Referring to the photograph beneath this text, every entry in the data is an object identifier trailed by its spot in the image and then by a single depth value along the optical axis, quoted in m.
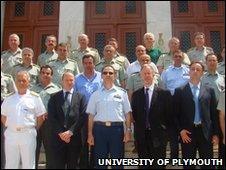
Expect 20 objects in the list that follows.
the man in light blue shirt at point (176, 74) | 5.06
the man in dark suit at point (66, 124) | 4.34
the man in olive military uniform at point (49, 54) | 5.83
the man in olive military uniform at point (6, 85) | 4.71
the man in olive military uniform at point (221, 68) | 5.29
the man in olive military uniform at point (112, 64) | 5.49
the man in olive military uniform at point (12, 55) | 5.78
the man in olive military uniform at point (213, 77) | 4.85
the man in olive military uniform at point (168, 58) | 5.57
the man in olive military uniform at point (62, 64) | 5.40
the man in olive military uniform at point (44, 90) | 4.49
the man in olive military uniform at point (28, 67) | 5.26
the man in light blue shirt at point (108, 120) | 4.25
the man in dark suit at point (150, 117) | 4.27
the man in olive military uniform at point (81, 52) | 5.97
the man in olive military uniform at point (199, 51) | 5.79
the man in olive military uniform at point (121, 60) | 5.77
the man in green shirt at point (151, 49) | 5.86
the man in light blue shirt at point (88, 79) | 4.84
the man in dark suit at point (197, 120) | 4.27
